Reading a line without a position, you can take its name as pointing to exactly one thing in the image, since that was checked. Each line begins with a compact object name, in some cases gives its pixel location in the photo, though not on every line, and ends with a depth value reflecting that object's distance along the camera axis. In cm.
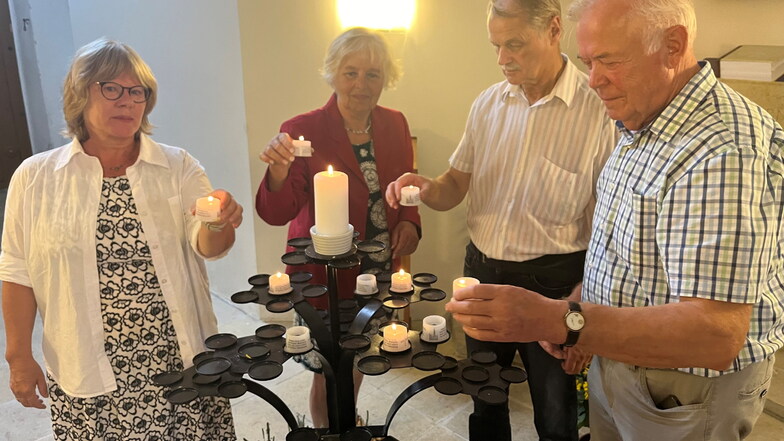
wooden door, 592
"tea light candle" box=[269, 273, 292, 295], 155
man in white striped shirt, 172
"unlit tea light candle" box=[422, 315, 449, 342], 145
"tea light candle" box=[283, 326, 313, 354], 144
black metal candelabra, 136
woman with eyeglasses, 164
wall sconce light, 302
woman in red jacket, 204
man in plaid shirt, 105
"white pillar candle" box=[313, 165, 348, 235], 133
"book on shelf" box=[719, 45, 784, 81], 279
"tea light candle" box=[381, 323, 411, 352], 142
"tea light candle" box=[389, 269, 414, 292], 157
